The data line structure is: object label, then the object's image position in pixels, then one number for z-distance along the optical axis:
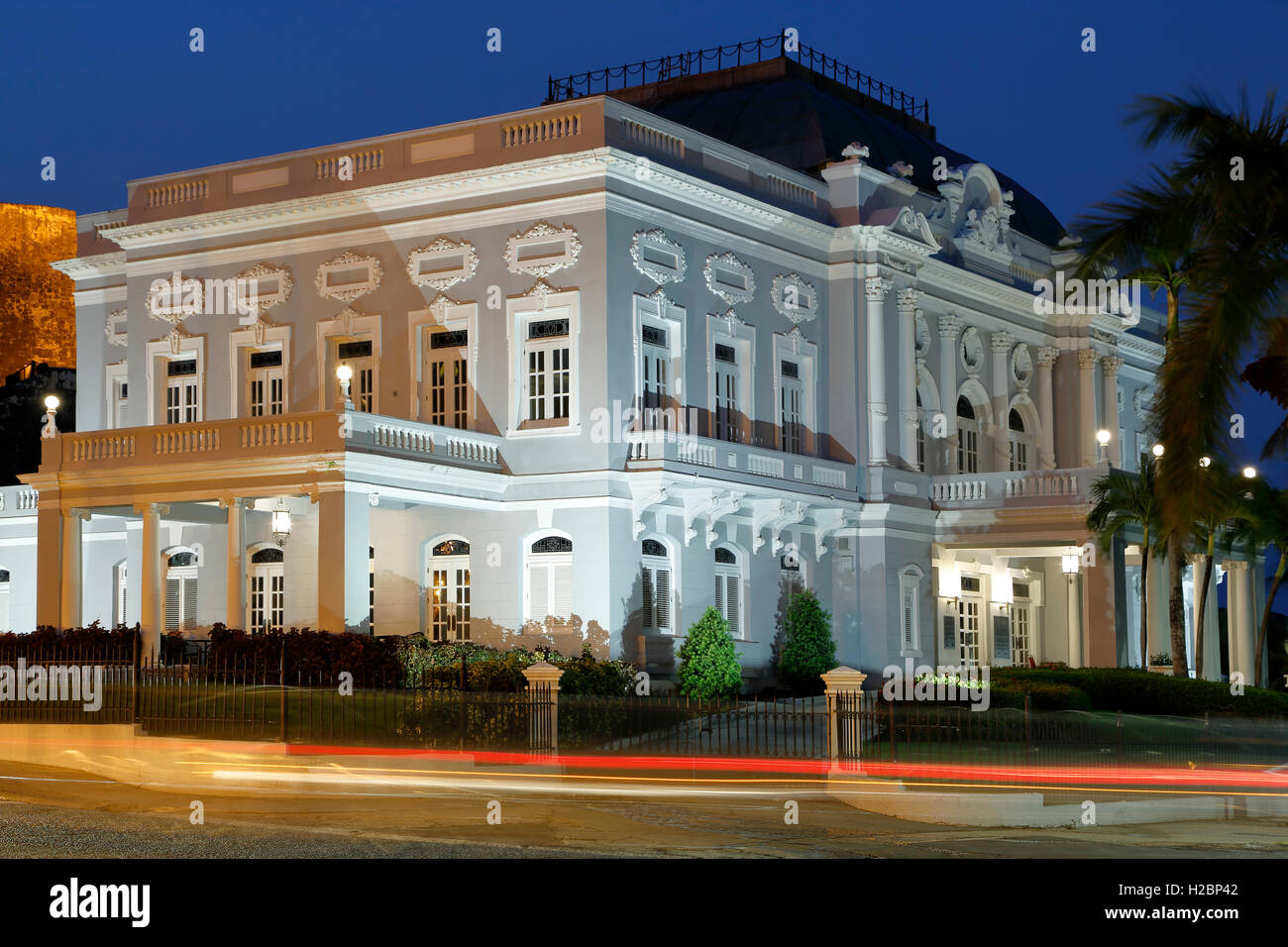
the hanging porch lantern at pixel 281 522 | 30.70
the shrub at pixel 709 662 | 33.53
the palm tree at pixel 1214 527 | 35.78
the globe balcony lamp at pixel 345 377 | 29.88
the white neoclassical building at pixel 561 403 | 33.00
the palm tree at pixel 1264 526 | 40.28
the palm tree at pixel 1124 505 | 36.78
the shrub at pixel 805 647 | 36.97
